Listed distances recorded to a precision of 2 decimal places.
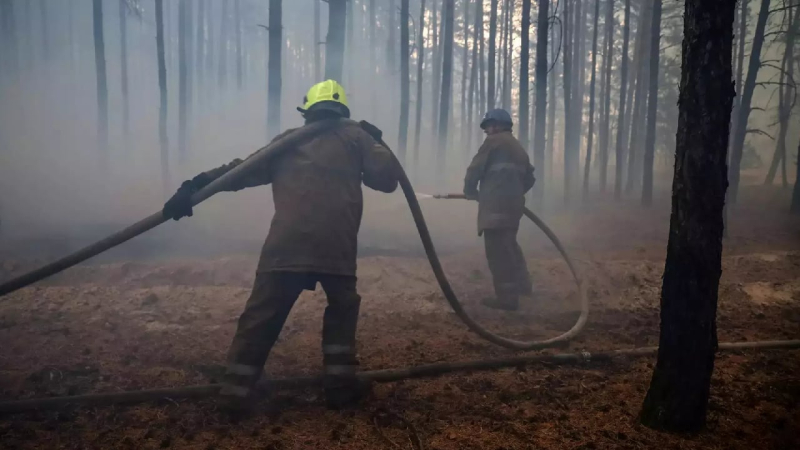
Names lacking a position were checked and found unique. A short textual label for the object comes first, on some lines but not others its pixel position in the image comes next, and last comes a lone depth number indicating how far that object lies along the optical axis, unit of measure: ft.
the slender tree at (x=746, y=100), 51.57
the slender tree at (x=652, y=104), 56.08
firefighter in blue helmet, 22.26
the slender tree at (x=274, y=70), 52.19
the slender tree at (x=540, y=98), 49.76
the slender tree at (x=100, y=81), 66.49
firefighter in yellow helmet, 11.72
